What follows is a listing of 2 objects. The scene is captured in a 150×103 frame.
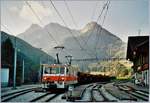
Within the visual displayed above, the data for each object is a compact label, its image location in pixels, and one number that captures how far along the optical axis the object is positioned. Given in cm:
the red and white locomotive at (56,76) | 2027
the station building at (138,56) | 2585
